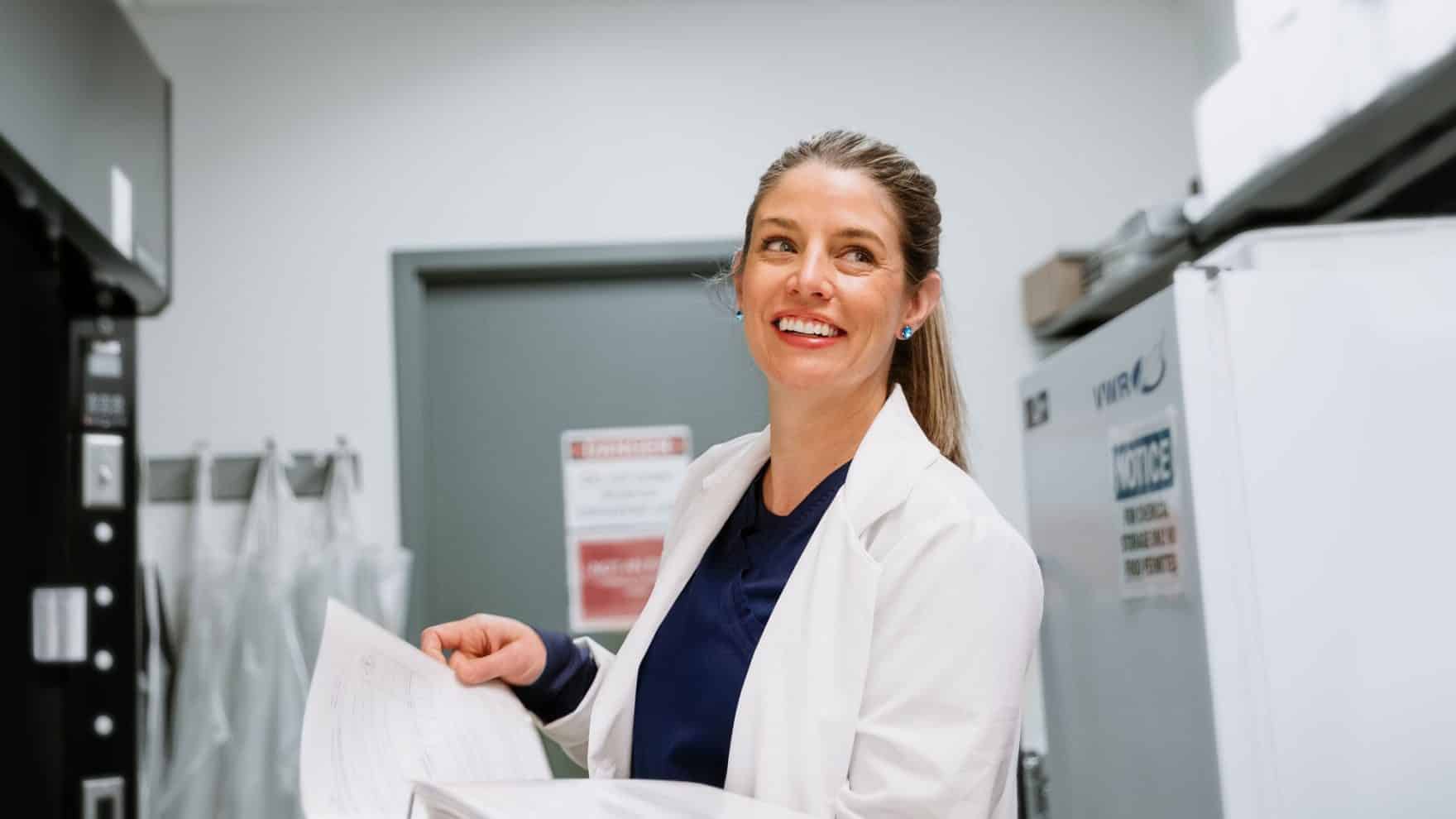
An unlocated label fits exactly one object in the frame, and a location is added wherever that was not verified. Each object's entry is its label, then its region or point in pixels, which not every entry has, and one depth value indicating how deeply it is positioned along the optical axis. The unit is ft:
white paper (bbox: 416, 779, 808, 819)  2.52
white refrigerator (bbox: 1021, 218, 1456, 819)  4.63
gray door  9.68
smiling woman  2.84
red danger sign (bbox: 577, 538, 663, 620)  9.62
